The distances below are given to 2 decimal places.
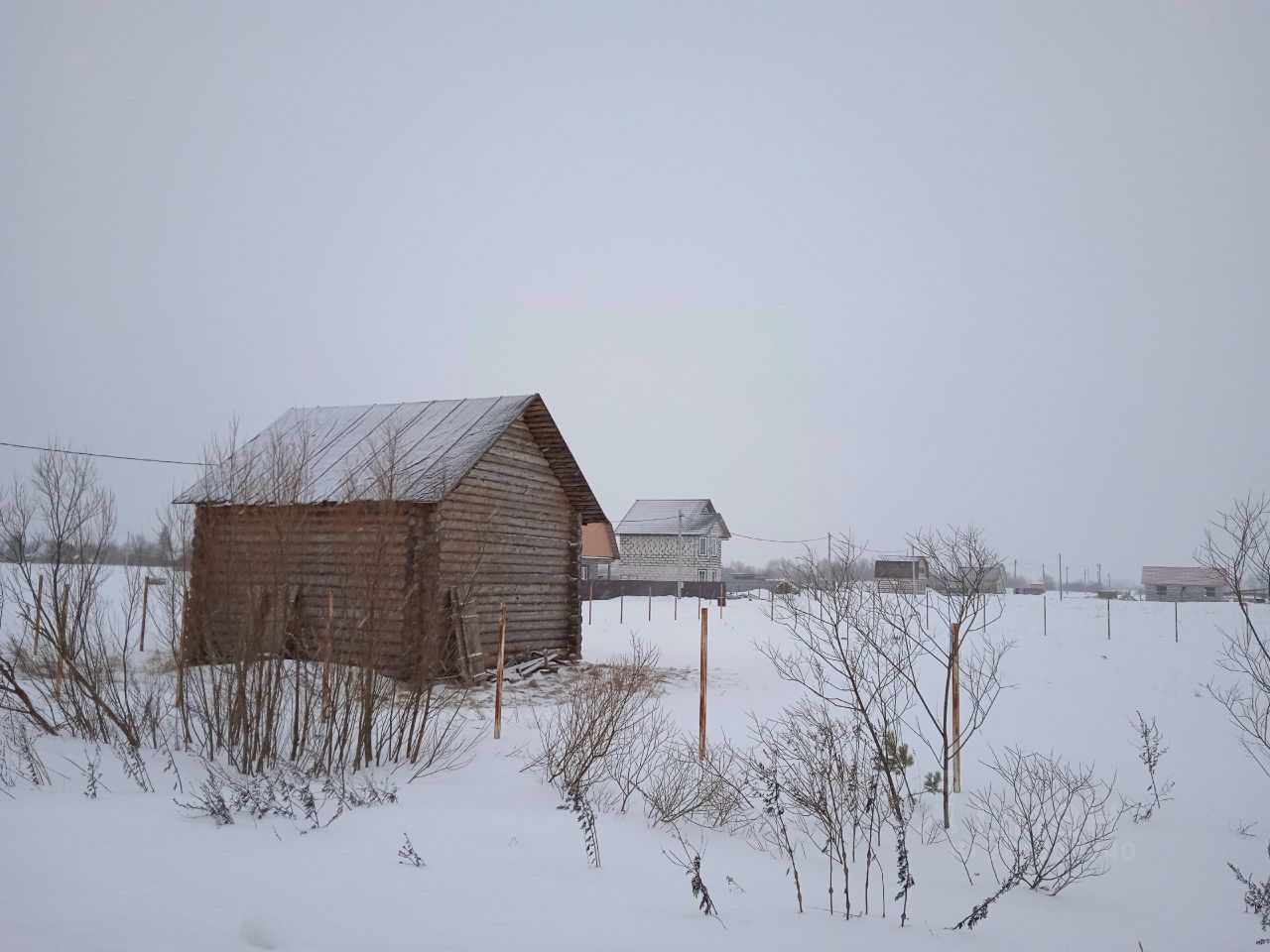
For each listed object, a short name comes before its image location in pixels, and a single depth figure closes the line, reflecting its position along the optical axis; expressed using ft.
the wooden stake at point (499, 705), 34.99
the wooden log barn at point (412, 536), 28.30
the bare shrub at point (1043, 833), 21.02
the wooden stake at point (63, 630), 27.71
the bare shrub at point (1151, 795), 28.99
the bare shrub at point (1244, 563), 24.64
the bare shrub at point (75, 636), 28.04
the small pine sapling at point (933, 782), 29.12
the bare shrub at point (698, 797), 25.11
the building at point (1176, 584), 238.07
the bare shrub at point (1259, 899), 18.76
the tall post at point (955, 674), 26.94
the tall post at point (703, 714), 30.12
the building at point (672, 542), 177.58
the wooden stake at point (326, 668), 27.25
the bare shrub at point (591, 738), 26.94
